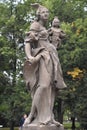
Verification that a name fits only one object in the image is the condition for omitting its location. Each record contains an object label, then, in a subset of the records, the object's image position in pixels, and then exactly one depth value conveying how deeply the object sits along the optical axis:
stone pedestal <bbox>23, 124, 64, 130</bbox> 10.25
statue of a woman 10.60
